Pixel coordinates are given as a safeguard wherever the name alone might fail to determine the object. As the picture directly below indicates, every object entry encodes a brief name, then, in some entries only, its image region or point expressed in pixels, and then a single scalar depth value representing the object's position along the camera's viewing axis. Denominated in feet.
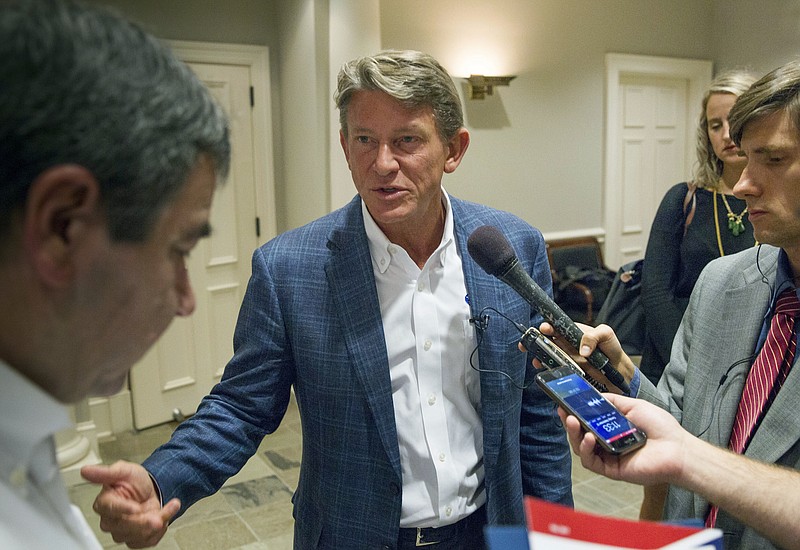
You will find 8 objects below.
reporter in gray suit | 3.85
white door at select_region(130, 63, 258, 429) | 13.46
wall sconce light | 16.24
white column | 10.85
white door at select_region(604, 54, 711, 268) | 19.42
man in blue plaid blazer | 4.26
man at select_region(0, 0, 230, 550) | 1.59
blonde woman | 7.89
